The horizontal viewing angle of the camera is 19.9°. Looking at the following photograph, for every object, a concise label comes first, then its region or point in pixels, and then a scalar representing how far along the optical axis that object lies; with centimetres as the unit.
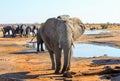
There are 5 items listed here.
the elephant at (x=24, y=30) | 4525
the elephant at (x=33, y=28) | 4839
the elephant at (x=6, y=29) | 4792
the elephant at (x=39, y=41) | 2374
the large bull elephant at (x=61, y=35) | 1212
